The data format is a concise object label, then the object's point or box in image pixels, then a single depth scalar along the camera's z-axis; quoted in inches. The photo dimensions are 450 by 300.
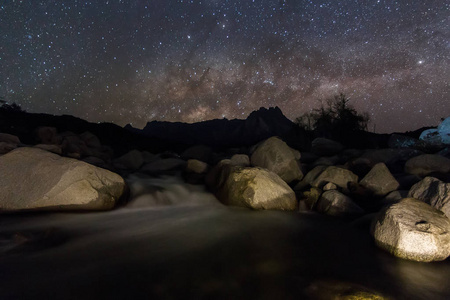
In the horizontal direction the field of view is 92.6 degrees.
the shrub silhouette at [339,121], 902.4
